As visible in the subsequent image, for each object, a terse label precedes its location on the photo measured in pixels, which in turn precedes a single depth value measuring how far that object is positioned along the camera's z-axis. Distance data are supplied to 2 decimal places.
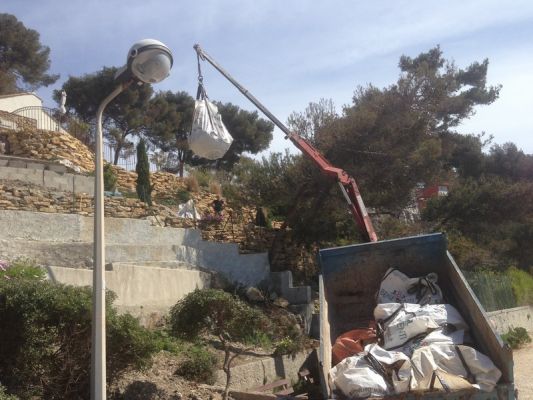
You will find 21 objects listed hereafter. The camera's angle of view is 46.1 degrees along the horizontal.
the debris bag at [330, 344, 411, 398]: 5.71
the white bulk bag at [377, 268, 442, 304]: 7.88
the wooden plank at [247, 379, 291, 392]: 9.61
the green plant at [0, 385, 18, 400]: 6.02
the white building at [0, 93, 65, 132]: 22.47
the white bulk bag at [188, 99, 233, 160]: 11.59
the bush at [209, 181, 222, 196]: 23.67
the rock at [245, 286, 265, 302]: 14.69
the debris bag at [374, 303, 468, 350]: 6.68
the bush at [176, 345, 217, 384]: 9.00
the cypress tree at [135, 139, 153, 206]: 19.30
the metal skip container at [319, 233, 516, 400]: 8.29
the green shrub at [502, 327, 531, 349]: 16.37
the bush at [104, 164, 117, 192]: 19.61
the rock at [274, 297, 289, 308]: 14.76
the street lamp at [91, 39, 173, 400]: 5.26
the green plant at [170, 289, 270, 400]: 8.44
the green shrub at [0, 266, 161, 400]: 6.91
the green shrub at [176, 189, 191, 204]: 21.91
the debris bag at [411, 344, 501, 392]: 5.58
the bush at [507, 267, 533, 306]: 20.84
